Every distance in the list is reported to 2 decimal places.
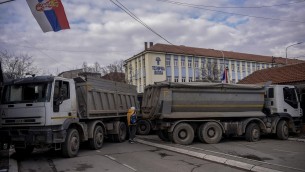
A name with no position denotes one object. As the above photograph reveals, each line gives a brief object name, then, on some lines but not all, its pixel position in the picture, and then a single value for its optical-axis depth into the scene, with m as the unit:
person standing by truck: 15.76
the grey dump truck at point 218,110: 14.25
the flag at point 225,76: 26.06
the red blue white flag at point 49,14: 10.47
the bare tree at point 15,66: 32.47
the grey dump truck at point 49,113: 10.51
